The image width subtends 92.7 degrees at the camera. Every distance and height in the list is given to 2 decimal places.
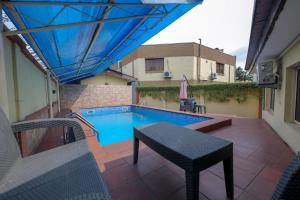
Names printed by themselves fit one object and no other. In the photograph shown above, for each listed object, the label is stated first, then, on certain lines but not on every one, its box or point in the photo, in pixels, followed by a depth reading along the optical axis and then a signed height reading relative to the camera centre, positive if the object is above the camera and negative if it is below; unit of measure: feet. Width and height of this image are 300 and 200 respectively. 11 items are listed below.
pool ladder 12.14 -2.94
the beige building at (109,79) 45.75 +4.67
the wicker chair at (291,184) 2.53 -1.68
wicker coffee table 3.96 -1.84
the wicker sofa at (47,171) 2.97 -2.02
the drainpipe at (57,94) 27.89 -0.13
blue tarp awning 6.23 +3.97
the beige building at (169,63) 49.37 +10.46
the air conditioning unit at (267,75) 12.54 +1.51
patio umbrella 27.84 +0.42
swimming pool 20.54 -5.37
